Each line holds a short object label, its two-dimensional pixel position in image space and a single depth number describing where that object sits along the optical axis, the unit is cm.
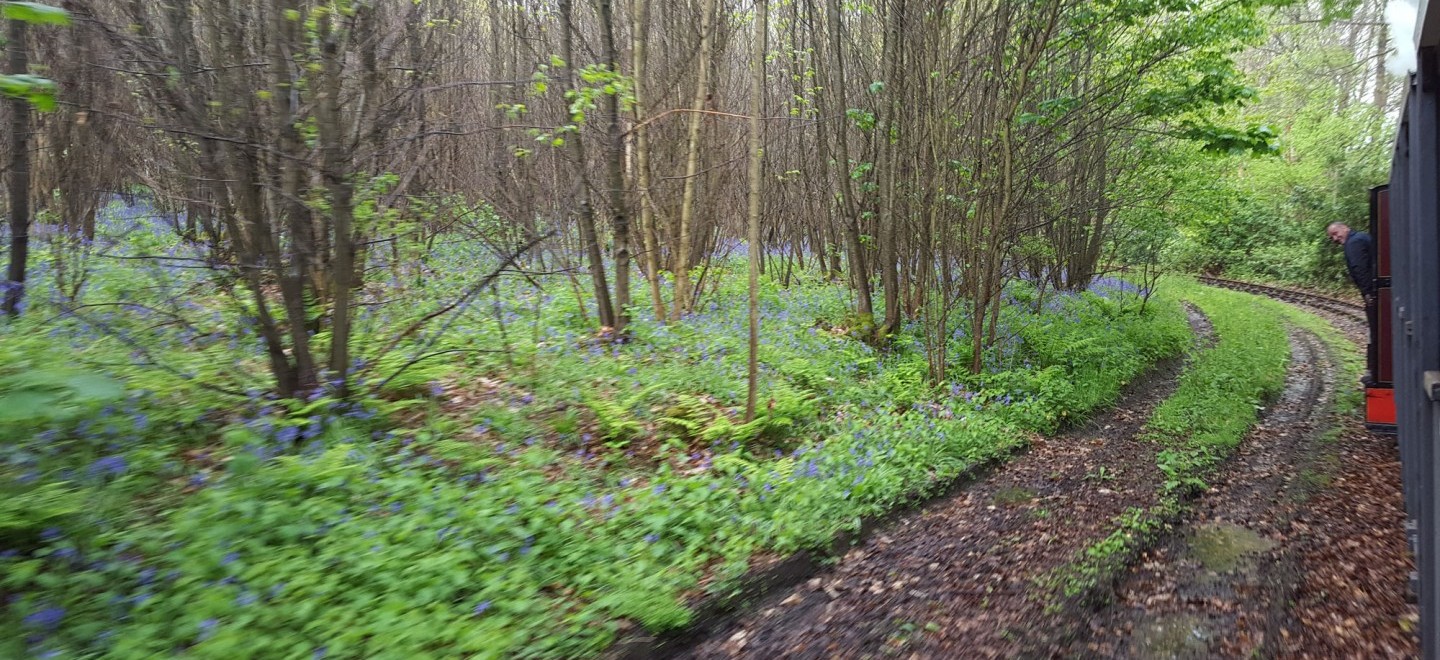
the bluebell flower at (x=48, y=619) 258
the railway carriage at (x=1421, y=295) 289
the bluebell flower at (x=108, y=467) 338
